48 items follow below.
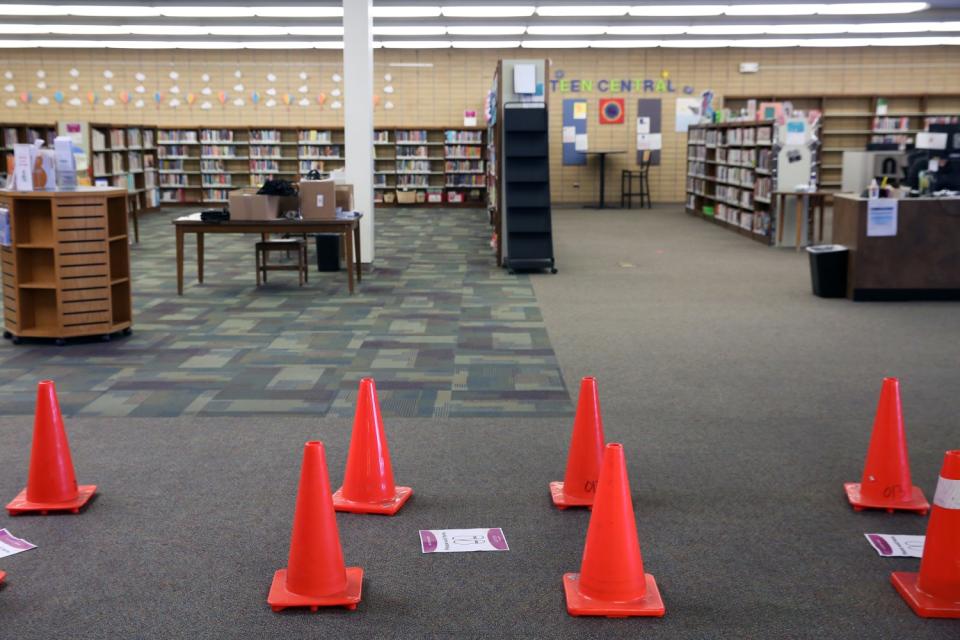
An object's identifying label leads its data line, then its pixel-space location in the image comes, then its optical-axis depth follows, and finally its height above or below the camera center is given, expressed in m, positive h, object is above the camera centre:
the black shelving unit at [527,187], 9.38 +0.06
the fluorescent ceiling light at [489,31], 15.70 +2.79
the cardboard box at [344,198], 8.71 -0.05
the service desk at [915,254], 7.55 -0.51
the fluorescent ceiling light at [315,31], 15.61 +2.77
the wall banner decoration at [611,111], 19.39 +1.72
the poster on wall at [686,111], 19.31 +1.71
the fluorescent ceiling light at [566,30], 15.59 +2.79
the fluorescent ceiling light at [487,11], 13.62 +2.74
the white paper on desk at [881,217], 7.50 -0.20
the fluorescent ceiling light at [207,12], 13.67 +2.74
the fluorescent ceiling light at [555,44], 17.62 +2.90
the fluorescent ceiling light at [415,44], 17.62 +2.90
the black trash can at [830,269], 7.69 -0.64
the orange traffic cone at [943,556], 2.46 -0.99
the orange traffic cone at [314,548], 2.56 -1.00
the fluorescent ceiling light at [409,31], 15.65 +2.79
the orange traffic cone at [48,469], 3.20 -0.97
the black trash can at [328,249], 9.35 -0.58
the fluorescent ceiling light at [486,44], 17.95 +2.99
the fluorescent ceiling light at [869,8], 13.51 +2.77
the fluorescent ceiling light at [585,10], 13.64 +2.75
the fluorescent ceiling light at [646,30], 15.62 +2.80
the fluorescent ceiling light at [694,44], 17.78 +2.93
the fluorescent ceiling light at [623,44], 17.84 +2.95
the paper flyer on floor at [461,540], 2.92 -1.12
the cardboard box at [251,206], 7.88 -0.12
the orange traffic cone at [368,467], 3.25 -0.98
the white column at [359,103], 9.75 +0.96
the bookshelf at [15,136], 11.69 +0.74
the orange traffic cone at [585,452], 3.28 -0.93
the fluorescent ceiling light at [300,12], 13.62 +2.72
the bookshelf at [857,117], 18.17 +1.50
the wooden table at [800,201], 11.27 -0.11
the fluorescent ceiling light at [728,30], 15.53 +2.81
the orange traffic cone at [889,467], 3.21 -0.97
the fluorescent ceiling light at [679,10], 13.61 +2.75
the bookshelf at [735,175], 12.11 +0.26
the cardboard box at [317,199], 7.97 -0.06
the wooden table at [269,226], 7.83 -0.29
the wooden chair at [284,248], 8.49 -0.56
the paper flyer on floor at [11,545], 2.90 -1.13
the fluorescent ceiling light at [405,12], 13.55 +2.71
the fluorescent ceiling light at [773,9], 13.67 +2.77
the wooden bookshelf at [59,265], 5.82 -0.47
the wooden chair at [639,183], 18.89 +0.20
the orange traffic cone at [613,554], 2.53 -1.00
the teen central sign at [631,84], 19.30 +2.27
